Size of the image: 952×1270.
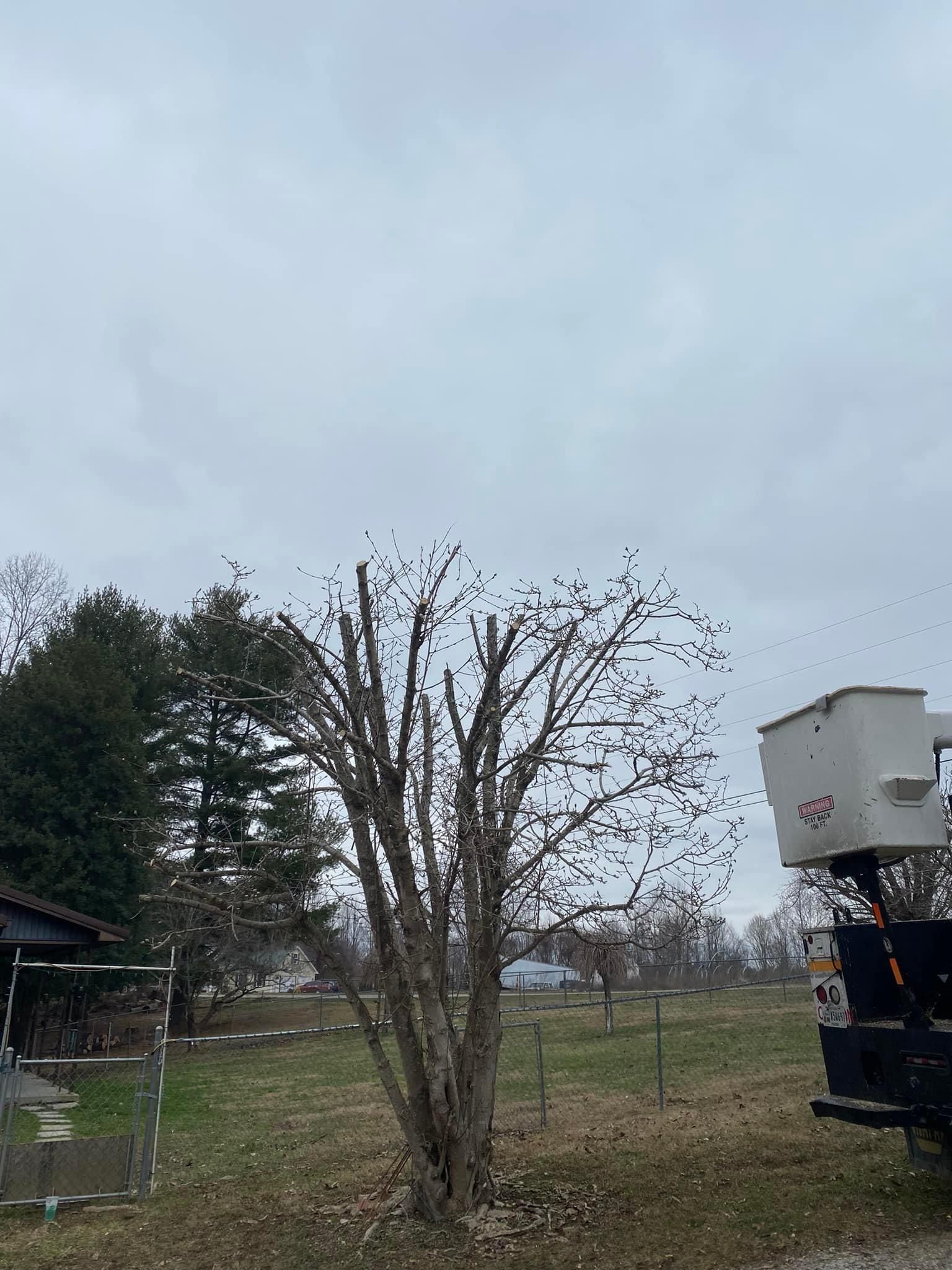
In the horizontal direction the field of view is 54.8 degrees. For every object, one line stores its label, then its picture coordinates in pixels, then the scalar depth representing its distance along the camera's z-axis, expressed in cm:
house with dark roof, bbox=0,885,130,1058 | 1711
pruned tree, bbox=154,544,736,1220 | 642
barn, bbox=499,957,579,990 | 4153
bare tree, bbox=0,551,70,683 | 3256
